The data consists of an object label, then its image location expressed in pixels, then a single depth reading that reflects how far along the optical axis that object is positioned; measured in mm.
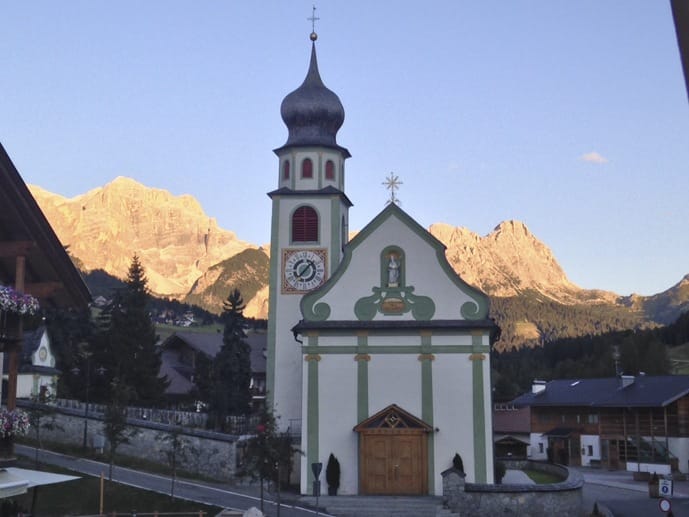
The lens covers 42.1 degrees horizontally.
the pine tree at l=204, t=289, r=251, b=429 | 57031
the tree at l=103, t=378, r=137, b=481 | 32844
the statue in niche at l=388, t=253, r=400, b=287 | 36875
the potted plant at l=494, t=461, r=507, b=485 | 37050
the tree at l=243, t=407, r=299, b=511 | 29109
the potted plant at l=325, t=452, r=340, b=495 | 34125
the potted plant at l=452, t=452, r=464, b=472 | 33969
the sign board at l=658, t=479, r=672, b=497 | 22734
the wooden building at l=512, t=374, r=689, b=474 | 60375
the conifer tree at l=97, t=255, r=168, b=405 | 55906
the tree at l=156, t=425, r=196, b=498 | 33906
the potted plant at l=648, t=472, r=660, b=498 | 41125
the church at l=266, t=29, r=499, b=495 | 34344
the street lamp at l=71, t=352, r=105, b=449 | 40375
